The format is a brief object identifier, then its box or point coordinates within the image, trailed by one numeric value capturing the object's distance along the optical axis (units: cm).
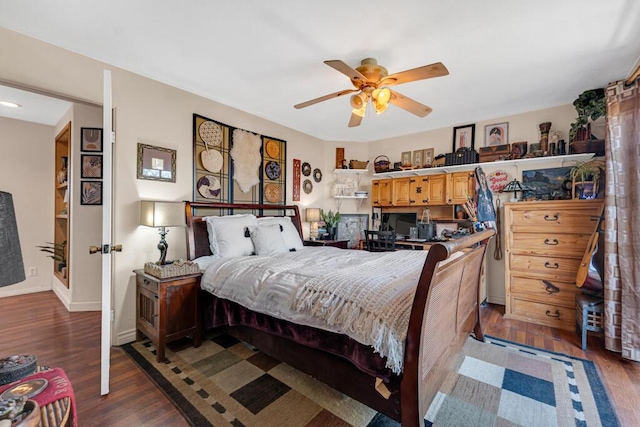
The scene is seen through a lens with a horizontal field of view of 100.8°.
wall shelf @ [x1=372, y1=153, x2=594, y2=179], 324
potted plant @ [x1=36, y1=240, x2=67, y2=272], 370
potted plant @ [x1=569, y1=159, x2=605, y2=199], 285
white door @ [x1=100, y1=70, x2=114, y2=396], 172
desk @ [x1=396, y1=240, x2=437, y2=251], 385
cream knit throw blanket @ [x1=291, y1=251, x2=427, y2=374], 131
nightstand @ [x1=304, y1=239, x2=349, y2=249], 412
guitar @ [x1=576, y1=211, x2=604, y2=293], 255
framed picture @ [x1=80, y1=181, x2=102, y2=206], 341
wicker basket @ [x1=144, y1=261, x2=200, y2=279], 225
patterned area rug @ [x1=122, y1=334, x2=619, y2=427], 162
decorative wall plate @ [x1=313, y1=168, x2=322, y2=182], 485
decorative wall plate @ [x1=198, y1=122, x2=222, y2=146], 317
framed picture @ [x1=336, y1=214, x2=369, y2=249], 494
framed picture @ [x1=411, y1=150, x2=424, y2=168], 449
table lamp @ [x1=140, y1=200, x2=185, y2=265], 241
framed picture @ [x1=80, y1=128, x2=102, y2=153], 337
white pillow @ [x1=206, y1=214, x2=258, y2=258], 287
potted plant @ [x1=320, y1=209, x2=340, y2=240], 469
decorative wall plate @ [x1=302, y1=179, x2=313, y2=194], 466
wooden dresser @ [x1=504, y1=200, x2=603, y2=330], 284
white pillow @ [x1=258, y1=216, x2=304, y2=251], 336
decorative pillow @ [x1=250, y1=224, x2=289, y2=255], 302
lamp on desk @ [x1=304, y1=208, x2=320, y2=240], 452
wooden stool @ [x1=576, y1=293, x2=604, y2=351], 248
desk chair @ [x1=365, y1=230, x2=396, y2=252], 381
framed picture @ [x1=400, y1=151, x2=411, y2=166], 463
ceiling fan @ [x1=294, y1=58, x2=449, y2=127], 212
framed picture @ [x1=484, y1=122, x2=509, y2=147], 378
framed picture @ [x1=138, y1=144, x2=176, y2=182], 267
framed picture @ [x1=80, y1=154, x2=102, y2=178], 341
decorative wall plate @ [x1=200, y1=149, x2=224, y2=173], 320
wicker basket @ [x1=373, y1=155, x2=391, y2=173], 473
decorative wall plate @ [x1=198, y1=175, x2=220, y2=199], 320
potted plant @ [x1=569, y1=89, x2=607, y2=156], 295
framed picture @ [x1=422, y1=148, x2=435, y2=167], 438
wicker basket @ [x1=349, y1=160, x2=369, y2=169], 495
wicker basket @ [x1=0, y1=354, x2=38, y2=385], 96
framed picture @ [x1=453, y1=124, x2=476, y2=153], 402
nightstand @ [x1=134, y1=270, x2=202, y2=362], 222
